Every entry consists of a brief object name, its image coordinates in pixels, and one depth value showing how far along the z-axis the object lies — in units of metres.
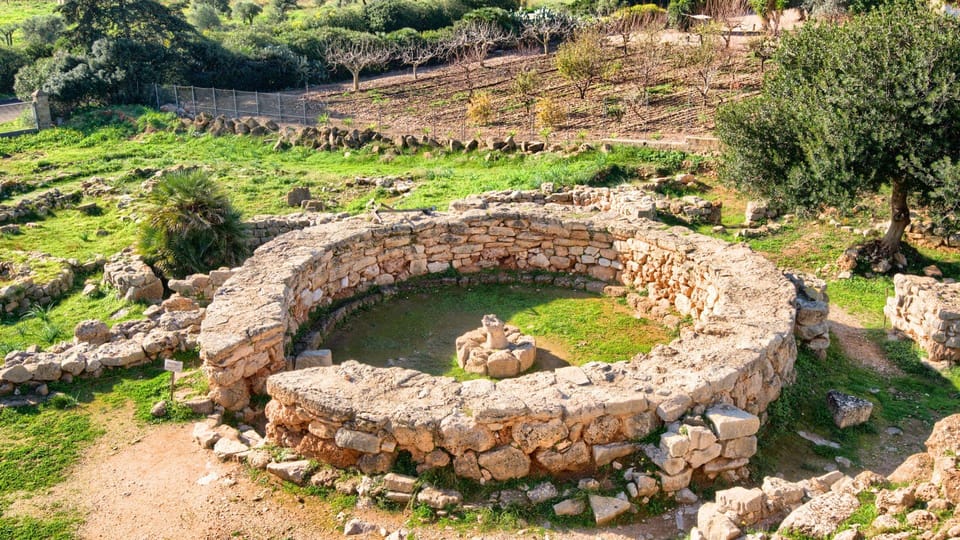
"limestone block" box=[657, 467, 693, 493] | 8.08
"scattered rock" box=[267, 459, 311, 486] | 8.42
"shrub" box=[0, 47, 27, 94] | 36.81
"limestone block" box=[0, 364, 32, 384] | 10.25
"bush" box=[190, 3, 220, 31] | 52.82
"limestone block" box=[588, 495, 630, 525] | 7.77
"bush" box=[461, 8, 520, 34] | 43.44
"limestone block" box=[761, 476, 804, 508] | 7.56
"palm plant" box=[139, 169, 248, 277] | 14.41
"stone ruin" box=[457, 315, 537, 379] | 11.03
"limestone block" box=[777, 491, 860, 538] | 6.75
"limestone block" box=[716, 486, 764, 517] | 7.41
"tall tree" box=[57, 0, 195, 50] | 33.66
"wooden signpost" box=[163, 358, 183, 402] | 9.77
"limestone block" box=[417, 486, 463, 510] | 7.93
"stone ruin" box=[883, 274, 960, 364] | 11.30
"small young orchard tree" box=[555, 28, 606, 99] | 30.09
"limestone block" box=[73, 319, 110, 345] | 11.54
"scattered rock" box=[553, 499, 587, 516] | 7.84
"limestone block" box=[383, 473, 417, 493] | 8.10
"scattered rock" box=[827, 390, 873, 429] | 9.91
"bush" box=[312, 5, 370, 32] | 43.69
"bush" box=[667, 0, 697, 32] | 41.94
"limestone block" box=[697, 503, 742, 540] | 7.03
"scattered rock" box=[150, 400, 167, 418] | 9.83
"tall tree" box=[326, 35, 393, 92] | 34.44
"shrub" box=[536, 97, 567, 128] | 26.42
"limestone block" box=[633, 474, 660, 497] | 8.01
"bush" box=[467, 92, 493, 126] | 27.38
